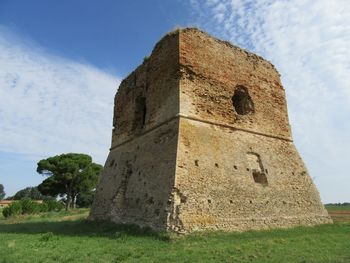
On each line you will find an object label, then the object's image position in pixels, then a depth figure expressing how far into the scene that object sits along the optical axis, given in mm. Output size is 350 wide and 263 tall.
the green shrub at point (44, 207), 28383
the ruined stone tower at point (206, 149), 9234
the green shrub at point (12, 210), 23359
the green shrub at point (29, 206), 25944
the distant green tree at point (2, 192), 110075
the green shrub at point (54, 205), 31034
